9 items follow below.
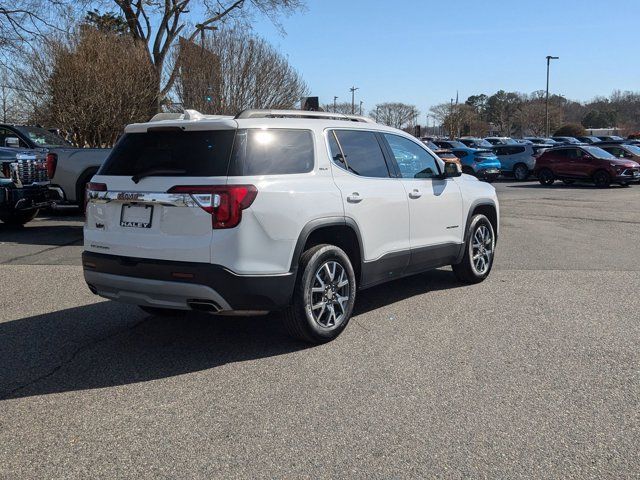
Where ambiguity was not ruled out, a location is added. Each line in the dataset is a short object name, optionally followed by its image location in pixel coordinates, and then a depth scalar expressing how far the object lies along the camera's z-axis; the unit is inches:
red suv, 975.0
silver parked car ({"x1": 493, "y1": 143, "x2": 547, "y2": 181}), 1165.7
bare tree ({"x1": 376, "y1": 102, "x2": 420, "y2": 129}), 4525.3
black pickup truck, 412.8
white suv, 174.7
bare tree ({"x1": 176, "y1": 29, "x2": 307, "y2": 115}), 987.9
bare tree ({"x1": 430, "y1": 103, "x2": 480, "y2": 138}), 3654.0
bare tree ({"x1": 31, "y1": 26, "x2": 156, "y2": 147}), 735.1
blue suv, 1083.3
